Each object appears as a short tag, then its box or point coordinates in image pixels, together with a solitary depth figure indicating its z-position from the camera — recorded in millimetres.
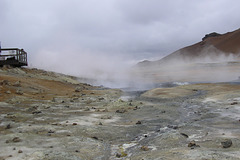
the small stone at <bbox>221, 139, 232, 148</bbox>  5324
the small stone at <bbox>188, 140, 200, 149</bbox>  5504
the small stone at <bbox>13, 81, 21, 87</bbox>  15778
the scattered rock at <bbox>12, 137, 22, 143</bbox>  5984
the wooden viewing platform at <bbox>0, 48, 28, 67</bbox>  22797
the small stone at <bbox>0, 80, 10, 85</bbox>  15251
